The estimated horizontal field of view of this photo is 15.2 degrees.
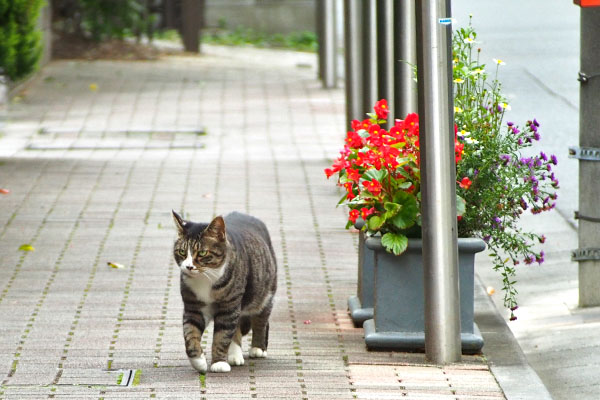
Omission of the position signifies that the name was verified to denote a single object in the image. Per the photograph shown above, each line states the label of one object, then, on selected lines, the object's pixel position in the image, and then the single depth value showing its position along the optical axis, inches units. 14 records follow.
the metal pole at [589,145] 578.5
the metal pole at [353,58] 971.7
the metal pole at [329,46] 1449.8
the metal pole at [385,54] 617.0
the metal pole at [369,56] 767.3
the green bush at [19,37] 994.1
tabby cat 453.1
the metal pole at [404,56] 575.9
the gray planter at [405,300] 487.3
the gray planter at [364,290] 534.6
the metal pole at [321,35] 1473.9
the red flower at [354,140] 511.1
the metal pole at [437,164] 459.1
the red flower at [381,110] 520.0
